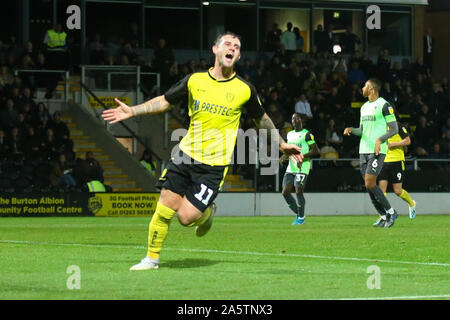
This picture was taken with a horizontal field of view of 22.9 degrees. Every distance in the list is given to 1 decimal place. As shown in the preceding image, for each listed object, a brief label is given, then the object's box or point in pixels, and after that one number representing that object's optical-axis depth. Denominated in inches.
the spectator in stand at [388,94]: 1456.9
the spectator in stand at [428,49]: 1676.9
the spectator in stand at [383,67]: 1529.3
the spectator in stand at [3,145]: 1153.4
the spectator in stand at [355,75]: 1502.2
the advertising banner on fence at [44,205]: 1082.7
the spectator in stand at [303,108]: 1362.0
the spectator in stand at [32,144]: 1166.3
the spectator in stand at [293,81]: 1425.9
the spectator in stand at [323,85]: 1461.4
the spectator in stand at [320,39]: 1619.1
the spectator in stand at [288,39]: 1569.9
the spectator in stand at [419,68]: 1582.2
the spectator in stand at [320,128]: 1323.8
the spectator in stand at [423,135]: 1380.4
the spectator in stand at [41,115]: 1208.8
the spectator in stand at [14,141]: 1165.7
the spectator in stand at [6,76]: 1269.7
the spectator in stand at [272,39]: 1546.5
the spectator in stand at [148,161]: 1249.4
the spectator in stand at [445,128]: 1419.8
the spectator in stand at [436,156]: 1257.4
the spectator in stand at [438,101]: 1472.7
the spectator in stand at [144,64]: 1387.8
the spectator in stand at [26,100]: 1221.1
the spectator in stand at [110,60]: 1354.6
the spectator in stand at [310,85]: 1443.2
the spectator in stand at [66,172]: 1134.4
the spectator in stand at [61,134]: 1199.7
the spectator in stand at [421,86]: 1528.1
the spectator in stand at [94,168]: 1160.2
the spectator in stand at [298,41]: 1583.4
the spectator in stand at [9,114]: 1199.6
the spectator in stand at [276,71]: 1443.2
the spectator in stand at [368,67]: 1537.9
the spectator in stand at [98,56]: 1373.0
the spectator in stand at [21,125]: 1178.5
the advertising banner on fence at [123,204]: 1111.0
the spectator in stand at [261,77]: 1411.2
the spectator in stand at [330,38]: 1616.1
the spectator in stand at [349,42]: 1610.5
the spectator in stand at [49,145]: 1176.2
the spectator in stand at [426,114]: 1428.4
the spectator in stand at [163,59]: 1398.9
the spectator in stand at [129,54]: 1403.8
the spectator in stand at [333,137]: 1330.0
